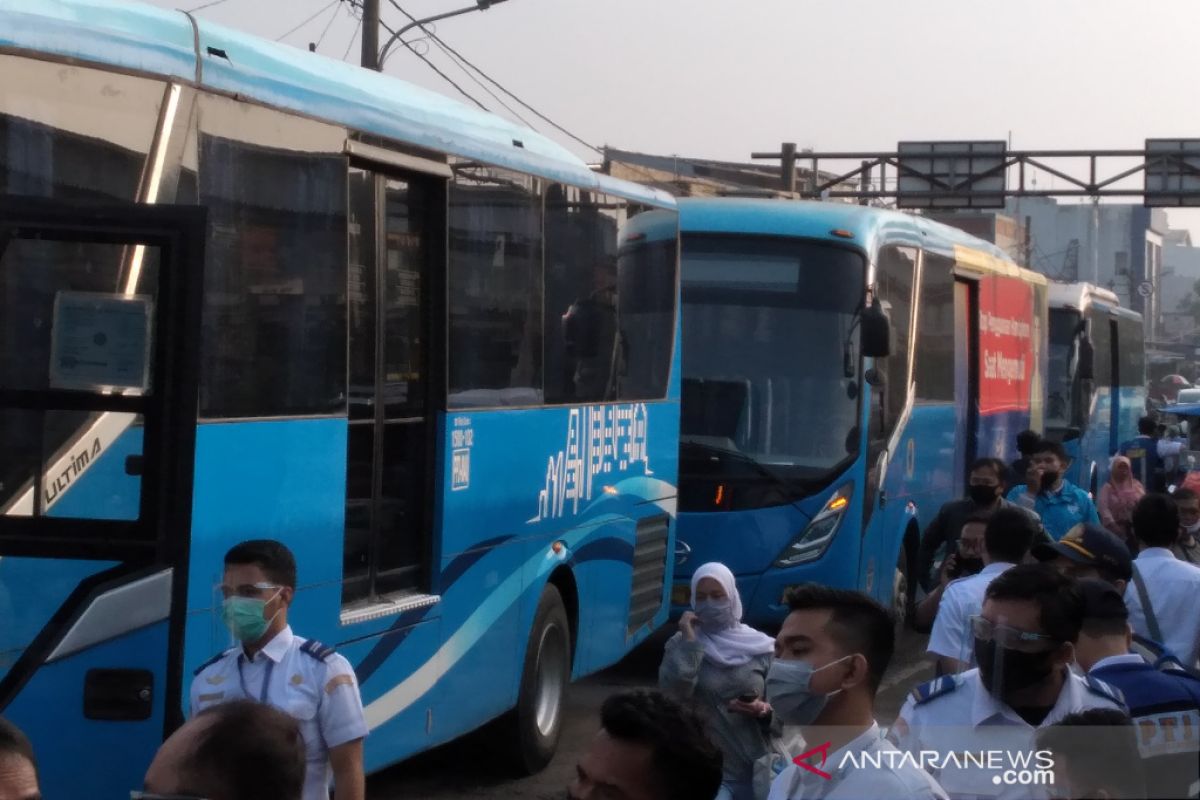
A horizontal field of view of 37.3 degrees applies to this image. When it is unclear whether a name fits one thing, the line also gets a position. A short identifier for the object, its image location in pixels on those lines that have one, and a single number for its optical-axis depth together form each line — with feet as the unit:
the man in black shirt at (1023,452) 40.28
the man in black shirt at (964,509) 31.60
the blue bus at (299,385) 17.61
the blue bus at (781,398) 42.09
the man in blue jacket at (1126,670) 15.07
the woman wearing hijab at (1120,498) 50.16
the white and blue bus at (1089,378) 79.00
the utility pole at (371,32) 62.75
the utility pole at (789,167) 113.29
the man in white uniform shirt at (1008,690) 13.96
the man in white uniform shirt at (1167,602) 21.56
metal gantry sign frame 116.06
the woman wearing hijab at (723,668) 21.56
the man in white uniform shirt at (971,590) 20.58
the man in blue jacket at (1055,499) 33.92
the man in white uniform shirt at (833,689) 12.12
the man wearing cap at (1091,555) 20.29
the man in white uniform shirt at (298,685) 16.47
